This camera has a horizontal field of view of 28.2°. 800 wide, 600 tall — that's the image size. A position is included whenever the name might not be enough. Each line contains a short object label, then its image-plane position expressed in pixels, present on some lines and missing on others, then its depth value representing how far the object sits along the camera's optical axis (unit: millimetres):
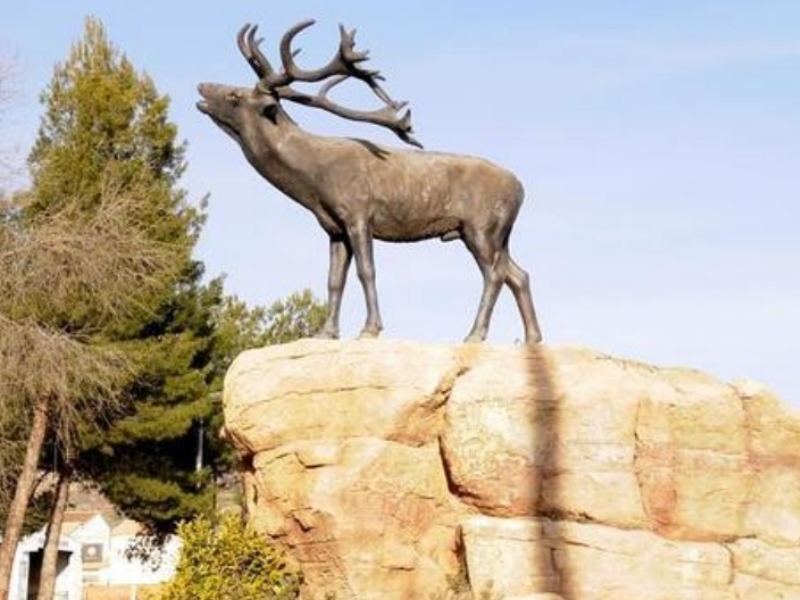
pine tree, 28500
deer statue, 15688
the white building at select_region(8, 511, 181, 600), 40375
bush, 14750
